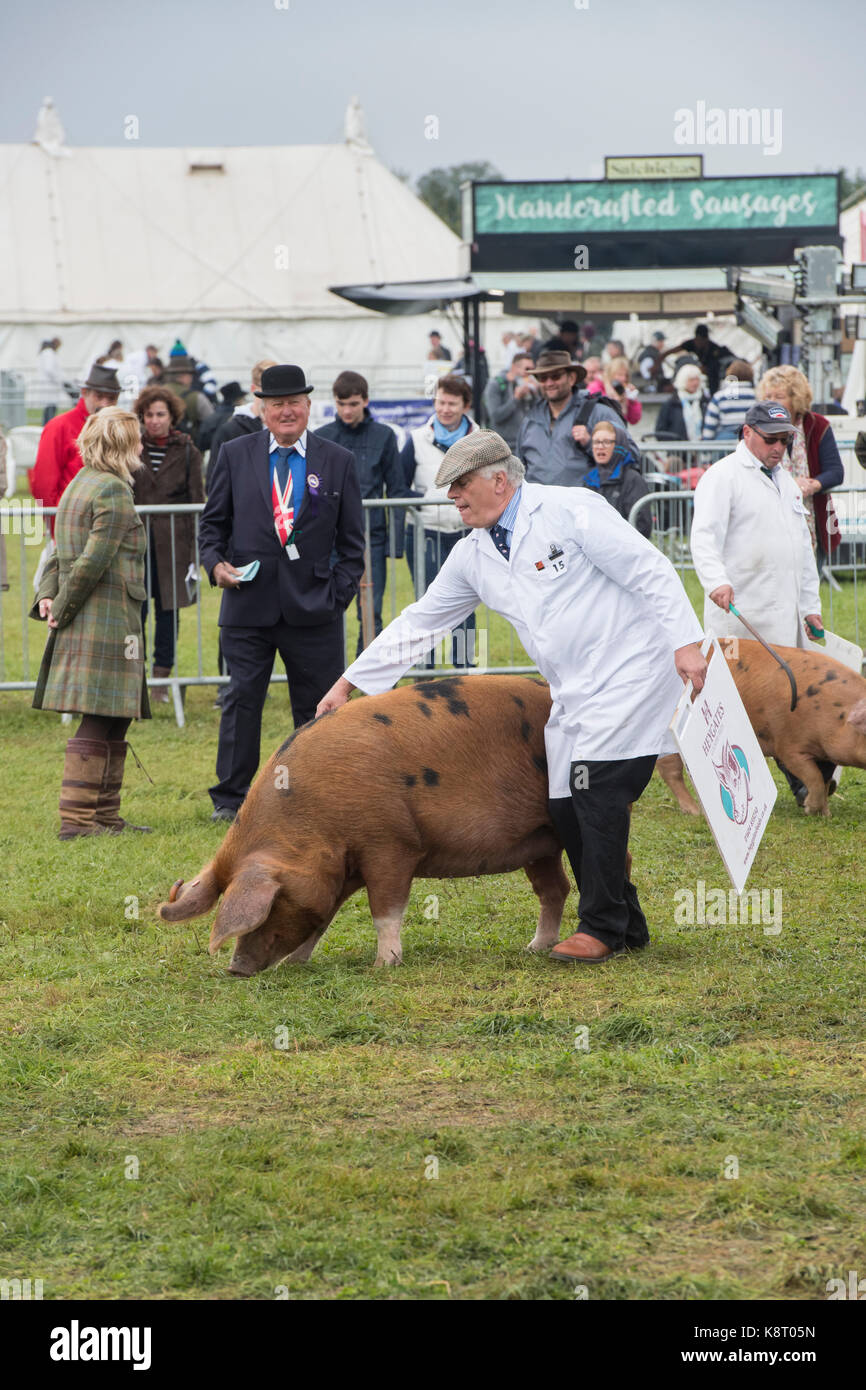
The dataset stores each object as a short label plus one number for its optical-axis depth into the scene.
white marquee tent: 33.19
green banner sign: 24.53
